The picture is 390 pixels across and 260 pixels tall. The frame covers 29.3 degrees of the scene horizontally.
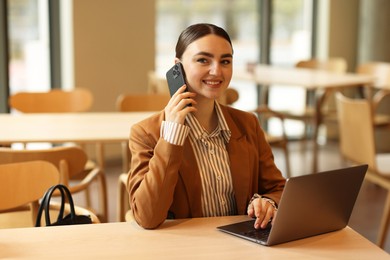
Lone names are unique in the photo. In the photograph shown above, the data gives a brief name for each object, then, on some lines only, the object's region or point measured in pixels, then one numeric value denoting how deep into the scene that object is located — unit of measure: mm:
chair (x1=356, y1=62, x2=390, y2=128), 6383
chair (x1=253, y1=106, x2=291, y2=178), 5356
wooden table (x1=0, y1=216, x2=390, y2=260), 2041
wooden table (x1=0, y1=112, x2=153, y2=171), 3861
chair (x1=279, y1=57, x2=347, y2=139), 6473
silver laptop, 2068
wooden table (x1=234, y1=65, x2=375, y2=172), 5988
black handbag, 2352
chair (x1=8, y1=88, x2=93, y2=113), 4930
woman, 2332
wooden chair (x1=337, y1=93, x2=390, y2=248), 4259
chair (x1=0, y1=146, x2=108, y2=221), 3258
